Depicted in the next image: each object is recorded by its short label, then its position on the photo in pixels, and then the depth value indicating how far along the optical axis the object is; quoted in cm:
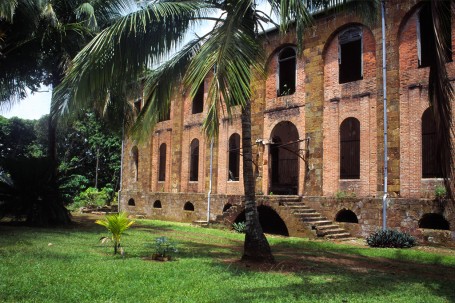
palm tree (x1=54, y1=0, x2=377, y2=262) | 673
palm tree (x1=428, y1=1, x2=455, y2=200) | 496
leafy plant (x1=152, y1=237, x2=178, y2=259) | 879
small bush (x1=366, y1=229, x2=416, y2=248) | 1257
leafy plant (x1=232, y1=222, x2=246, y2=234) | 1644
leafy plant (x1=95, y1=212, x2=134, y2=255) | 876
